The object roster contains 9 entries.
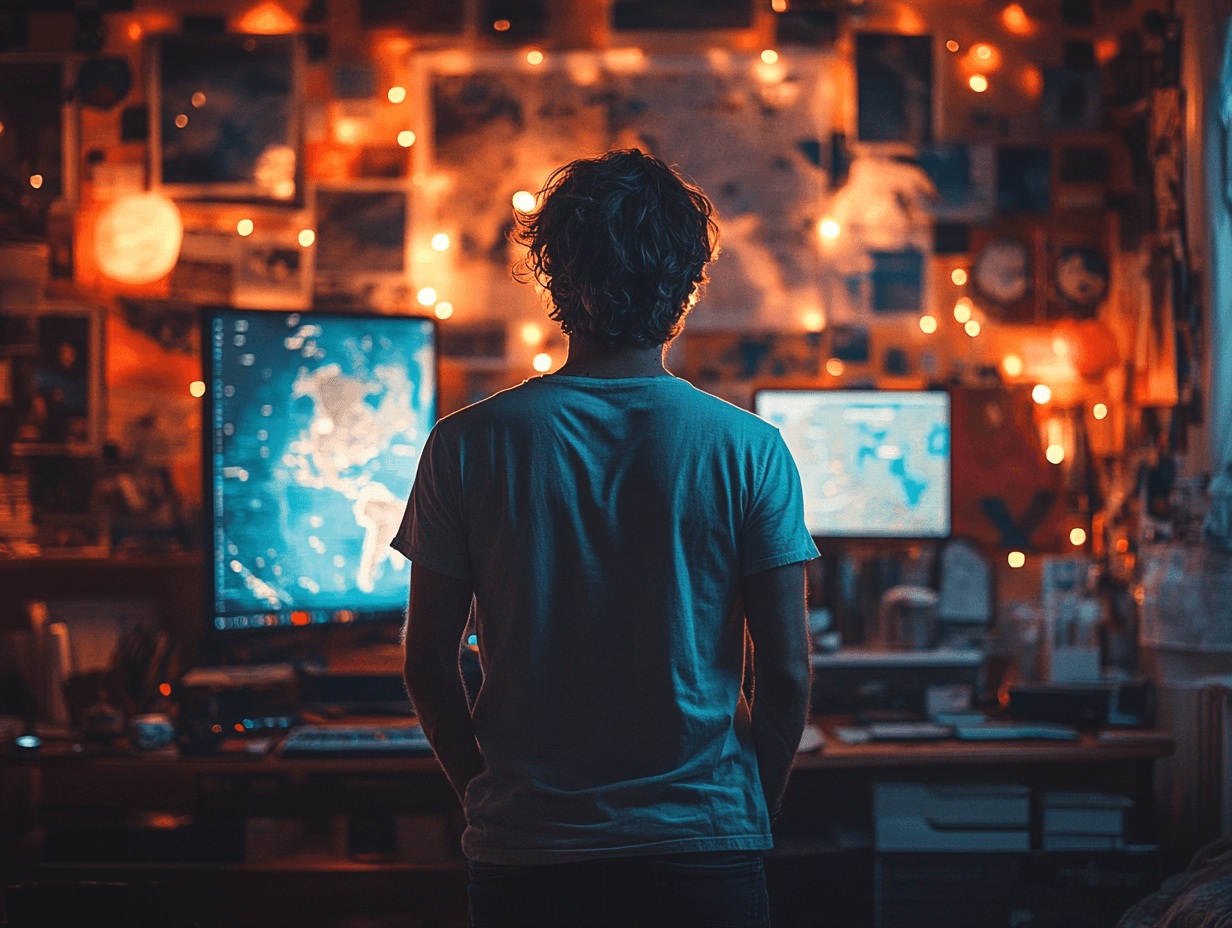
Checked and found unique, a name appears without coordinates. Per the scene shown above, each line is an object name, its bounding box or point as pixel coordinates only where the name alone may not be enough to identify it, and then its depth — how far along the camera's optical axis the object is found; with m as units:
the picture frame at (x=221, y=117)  2.52
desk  1.96
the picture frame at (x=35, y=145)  2.51
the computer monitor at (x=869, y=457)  2.43
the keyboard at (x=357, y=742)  1.93
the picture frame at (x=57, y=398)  2.49
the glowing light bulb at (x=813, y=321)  2.62
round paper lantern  2.48
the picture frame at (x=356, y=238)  2.56
